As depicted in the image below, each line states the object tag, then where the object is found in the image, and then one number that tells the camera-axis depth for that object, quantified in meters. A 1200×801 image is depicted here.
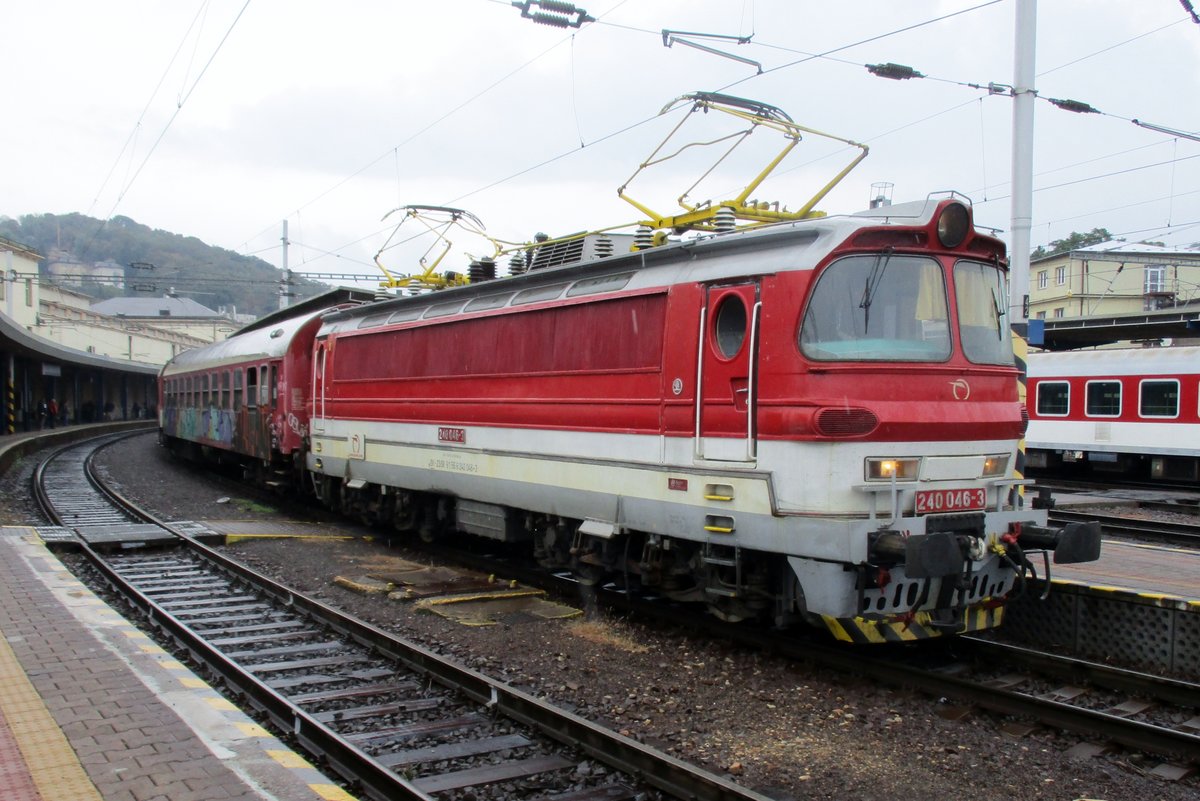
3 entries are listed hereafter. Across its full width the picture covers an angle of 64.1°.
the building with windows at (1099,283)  39.94
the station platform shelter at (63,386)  33.69
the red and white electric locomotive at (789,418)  6.63
